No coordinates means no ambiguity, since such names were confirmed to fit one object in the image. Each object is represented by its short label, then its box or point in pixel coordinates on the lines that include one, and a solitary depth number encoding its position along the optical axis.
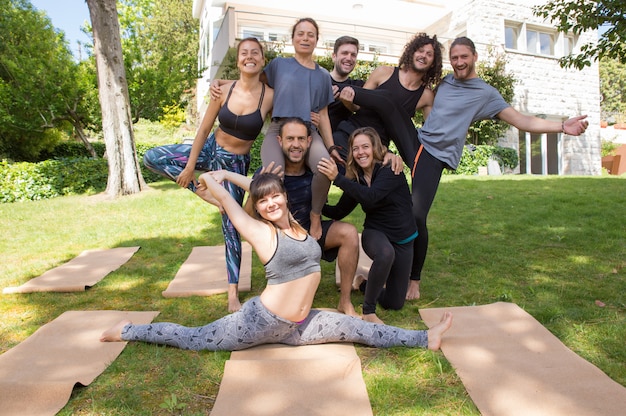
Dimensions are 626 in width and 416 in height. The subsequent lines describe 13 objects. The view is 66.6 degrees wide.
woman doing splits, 2.84
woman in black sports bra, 3.66
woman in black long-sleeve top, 3.46
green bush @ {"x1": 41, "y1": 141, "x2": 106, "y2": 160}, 17.93
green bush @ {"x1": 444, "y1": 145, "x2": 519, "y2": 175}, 14.31
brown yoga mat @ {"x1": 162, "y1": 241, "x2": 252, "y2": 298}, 4.33
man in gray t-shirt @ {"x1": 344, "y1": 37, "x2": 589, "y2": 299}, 3.96
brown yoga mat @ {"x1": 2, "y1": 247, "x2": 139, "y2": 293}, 4.43
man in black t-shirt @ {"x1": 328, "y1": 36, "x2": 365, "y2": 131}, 3.89
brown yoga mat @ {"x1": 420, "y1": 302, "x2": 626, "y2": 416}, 2.31
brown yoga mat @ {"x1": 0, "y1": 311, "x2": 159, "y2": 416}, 2.42
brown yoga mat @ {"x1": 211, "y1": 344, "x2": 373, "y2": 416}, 2.33
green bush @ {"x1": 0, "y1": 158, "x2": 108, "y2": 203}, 11.12
